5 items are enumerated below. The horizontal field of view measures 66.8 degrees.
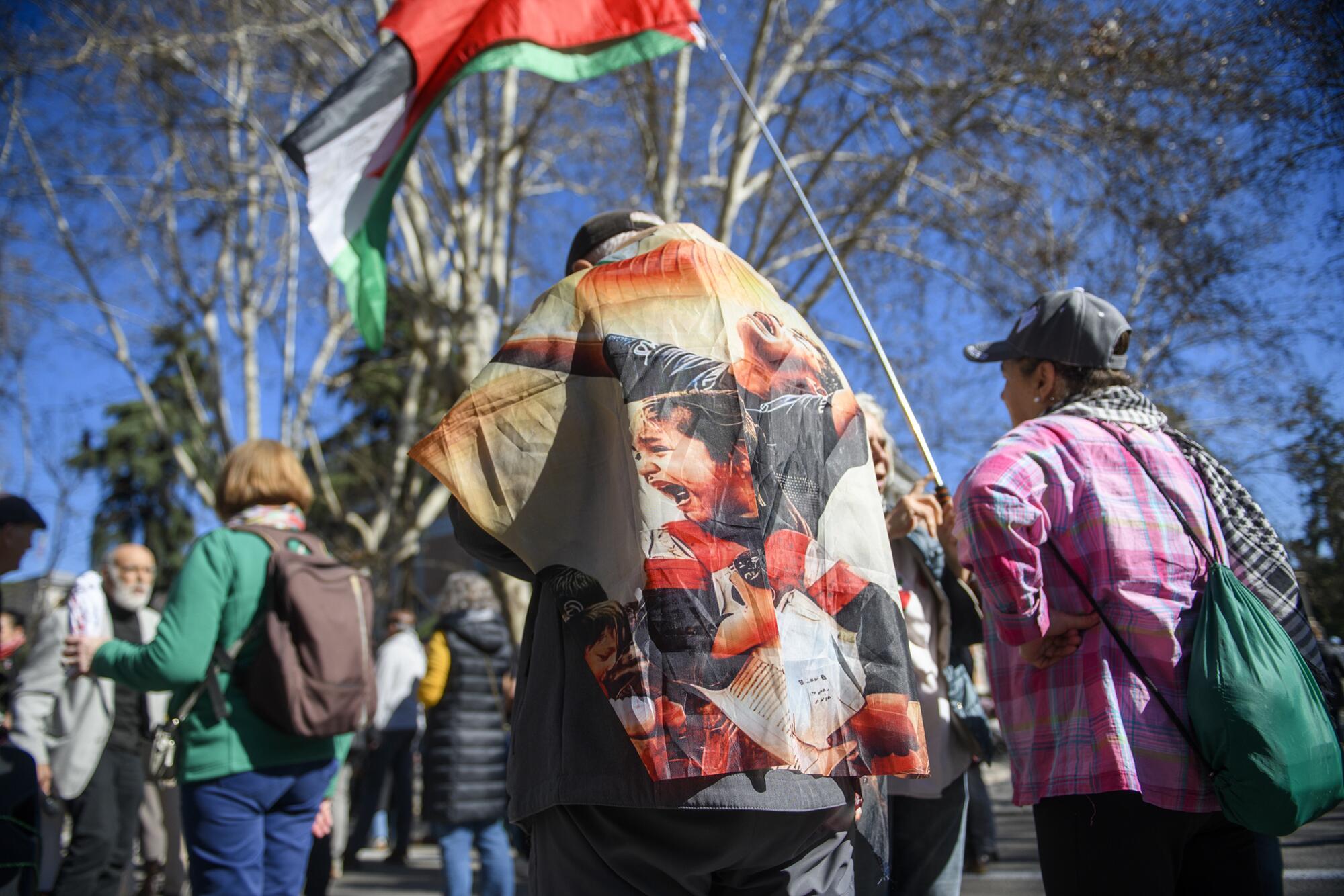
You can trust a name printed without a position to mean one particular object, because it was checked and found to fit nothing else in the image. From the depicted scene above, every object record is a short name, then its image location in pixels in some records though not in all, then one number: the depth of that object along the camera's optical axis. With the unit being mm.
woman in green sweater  3027
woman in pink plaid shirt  2084
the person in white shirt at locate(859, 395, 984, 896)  2803
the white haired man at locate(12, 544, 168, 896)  4938
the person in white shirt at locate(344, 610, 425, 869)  8500
